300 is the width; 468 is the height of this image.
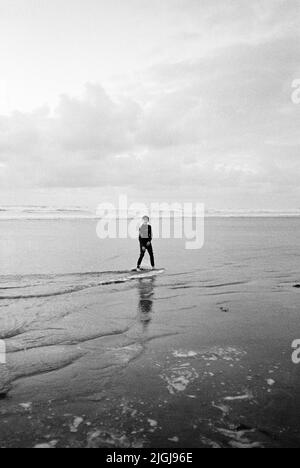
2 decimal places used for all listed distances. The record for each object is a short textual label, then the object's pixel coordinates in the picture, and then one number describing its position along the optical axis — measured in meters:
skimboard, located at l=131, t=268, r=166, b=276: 14.21
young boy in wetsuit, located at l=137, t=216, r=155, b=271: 15.22
